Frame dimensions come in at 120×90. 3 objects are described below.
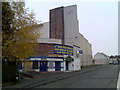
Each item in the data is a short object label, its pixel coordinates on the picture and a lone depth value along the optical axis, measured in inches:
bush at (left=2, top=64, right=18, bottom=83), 386.9
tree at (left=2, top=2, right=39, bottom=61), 388.1
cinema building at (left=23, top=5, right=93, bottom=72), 725.9
